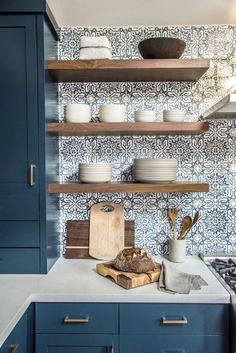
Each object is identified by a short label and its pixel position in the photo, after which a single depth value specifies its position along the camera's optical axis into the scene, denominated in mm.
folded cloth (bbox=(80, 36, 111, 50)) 1938
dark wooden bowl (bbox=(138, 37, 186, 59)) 1894
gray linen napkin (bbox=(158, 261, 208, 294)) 1625
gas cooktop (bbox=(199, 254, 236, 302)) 1681
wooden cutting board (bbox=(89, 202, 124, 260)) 2152
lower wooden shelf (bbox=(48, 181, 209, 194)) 1938
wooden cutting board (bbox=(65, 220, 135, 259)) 2186
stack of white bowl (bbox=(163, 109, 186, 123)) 1964
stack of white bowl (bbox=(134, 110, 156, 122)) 1964
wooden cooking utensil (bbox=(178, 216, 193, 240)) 2146
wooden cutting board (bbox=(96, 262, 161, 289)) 1663
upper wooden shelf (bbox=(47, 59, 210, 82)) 1881
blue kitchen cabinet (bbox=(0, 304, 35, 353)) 1334
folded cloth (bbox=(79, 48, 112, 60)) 1937
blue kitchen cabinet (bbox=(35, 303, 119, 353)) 1605
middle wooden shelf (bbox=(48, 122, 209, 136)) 1919
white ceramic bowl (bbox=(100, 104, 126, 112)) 1968
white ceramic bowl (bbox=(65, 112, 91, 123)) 1980
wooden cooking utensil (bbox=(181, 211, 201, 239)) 2143
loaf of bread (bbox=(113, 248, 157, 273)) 1744
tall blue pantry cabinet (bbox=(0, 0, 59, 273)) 1813
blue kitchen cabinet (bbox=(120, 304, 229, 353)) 1601
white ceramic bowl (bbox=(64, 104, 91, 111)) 1978
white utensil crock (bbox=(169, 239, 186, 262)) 2080
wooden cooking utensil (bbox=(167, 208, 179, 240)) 2153
